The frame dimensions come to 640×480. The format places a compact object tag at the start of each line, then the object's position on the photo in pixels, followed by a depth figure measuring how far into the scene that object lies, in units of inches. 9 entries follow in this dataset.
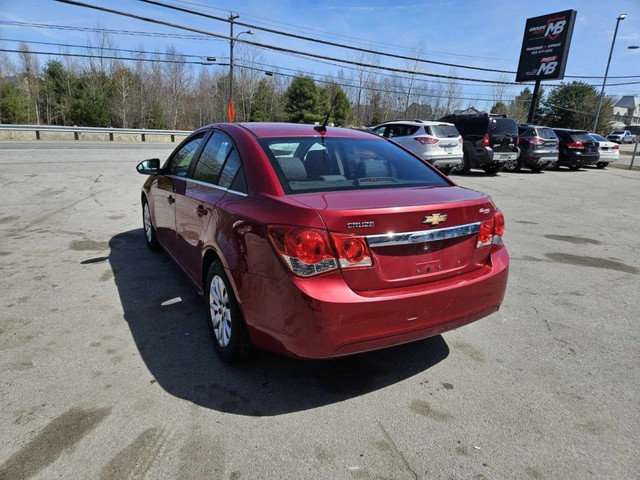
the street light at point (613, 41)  1192.2
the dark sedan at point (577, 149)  750.5
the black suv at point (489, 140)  575.8
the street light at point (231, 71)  1110.4
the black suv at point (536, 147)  668.1
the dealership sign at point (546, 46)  989.2
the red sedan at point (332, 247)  89.8
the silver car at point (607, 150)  817.3
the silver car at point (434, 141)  512.7
